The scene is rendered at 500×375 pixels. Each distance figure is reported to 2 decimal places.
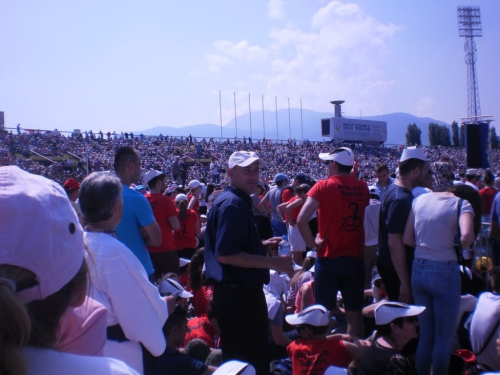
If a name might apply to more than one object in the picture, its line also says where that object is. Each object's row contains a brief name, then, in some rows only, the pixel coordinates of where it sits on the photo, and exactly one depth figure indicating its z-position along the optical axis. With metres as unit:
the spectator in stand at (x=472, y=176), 8.79
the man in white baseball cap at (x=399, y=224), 3.69
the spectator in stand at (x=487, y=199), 7.88
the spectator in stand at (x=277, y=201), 9.09
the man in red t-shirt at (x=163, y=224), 5.10
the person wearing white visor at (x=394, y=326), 3.33
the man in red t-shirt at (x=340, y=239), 4.01
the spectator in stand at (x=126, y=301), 1.97
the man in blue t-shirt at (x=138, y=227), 3.61
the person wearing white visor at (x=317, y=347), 3.38
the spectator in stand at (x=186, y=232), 6.93
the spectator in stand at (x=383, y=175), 6.75
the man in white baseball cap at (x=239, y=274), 2.97
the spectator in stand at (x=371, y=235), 5.72
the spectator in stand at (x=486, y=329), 3.22
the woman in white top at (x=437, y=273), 3.46
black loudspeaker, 10.65
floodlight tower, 45.88
